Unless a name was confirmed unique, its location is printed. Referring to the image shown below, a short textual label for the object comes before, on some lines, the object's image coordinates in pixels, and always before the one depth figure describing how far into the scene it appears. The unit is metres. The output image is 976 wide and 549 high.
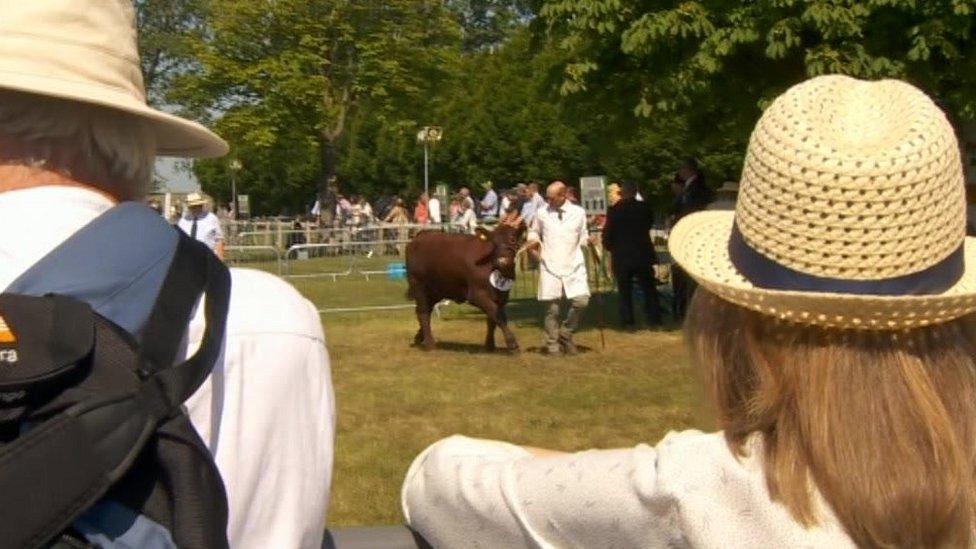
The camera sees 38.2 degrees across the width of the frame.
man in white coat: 15.12
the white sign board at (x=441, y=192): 43.41
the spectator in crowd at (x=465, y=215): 34.27
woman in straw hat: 1.84
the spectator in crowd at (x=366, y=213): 46.09
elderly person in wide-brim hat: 1.70
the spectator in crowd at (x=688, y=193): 17.75
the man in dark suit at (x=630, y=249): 18.23
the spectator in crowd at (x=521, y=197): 32.50
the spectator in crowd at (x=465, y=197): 39.59
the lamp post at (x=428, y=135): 41.84
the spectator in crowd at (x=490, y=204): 42.78
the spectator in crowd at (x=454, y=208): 39.44
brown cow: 15.27
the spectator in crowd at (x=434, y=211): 40.09
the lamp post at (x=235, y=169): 53.97
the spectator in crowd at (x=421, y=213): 40.29
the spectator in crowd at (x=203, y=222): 18.47
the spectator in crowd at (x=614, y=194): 19.51
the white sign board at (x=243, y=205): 58.97
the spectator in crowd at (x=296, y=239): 34.94
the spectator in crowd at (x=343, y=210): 47.17
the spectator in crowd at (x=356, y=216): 44.27
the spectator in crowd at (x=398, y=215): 42.47
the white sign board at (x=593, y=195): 27.31
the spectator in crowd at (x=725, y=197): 16.39
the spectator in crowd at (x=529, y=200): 30.31
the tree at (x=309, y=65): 45.28
